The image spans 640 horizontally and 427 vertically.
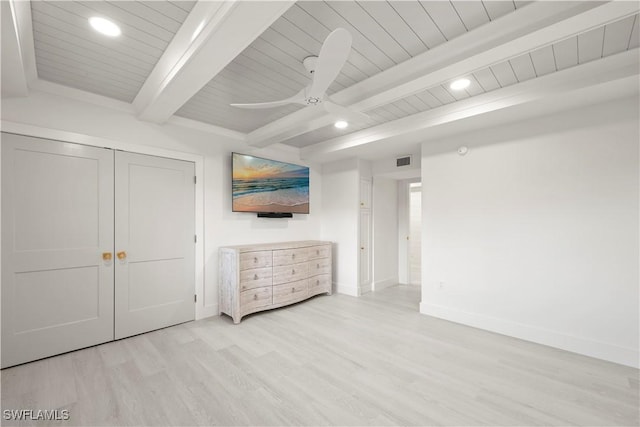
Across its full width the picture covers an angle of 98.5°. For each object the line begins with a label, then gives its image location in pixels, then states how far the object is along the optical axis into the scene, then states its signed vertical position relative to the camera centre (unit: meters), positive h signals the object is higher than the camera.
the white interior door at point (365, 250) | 4.82 -0.63
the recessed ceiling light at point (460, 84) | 2.47 +1.20
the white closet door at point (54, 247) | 2.43 -0.30
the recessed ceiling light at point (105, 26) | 1.83 +1.30
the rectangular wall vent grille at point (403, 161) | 4.50 +0.88
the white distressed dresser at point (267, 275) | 3.46 -0.85
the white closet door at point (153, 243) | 3.00 -0.32
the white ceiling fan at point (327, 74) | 1.53 +0.95
